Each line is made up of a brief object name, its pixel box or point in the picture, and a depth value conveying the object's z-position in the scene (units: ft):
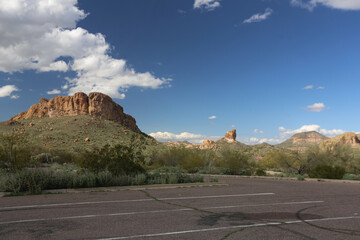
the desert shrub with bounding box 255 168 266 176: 84.81
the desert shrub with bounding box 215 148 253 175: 88.17
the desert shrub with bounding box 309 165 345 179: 74.90
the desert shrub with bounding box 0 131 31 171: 50.16
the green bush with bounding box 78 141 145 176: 52.37
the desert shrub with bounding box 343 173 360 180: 68.74
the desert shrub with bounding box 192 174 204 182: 55.06
